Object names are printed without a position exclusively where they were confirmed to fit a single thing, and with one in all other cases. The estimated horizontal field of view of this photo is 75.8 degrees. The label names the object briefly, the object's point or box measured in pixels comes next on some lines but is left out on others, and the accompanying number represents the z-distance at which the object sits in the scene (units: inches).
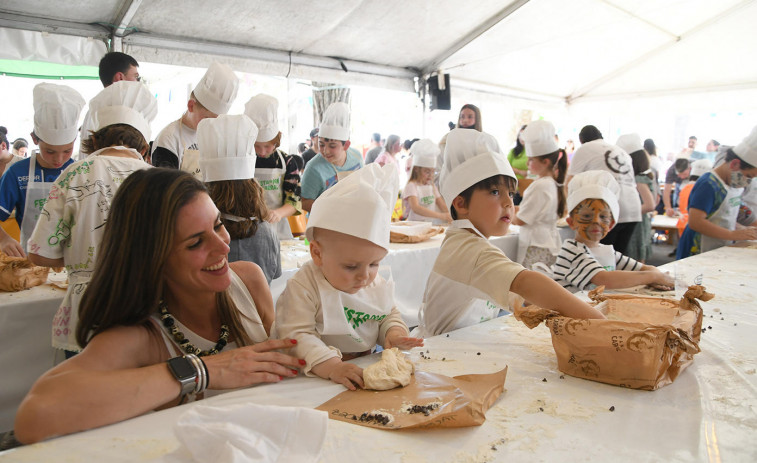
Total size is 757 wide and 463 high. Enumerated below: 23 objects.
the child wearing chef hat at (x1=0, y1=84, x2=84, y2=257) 109.9
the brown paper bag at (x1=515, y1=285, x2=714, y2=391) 48.3
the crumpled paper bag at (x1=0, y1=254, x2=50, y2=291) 90.7
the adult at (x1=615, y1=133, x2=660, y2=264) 181.8
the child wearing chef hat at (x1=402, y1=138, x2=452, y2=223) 205.3
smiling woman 41.0
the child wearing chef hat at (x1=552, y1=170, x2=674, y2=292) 98.3
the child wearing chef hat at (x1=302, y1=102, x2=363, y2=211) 170.2
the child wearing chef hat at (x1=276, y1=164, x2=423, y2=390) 53.9
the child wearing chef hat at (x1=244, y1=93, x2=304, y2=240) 134.3
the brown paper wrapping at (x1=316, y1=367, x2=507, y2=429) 41.4
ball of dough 48.4
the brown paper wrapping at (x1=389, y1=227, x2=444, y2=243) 154.9
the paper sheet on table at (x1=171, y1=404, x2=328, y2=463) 34.4
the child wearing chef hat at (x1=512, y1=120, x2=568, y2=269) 152.2
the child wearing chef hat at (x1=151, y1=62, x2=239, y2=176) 123.0
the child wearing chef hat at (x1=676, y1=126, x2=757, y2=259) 148.2
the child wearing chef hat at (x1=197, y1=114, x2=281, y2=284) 94.8
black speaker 293.7
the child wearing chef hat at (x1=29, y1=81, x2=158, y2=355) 76.2
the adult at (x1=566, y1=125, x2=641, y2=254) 162.1
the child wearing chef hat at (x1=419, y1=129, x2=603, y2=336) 71.9
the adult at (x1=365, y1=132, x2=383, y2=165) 350.3
